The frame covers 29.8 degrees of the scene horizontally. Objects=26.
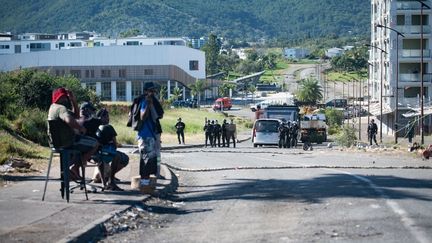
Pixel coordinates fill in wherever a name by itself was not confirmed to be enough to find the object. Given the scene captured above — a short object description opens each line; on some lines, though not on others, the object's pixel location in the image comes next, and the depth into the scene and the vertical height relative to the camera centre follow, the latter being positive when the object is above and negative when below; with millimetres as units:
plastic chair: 13297 -554
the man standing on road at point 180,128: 47312 -1112
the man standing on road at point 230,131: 46266 -1316
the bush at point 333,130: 75800 -2053
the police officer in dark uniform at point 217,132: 45938 -1314
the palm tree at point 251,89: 143125 +3547
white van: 46625 -1401
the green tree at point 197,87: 118250 +3154
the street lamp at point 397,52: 68875 +4801
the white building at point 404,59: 75000 +4593
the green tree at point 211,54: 175088 +12130
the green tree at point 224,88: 140875 +3603
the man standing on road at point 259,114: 53272 -351
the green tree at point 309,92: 116438 +2387
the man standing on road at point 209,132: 45559 -1302
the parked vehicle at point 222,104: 107312 +639
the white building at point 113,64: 104125 +5875
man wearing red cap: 13291 -255
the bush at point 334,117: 84325 -912
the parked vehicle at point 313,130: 55969 -1489
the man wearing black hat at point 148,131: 15297 -422
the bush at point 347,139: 44831 -1787
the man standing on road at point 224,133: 45750 -1364
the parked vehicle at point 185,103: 105438 +777
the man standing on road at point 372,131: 52125 -1496
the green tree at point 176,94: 108288 +2086
